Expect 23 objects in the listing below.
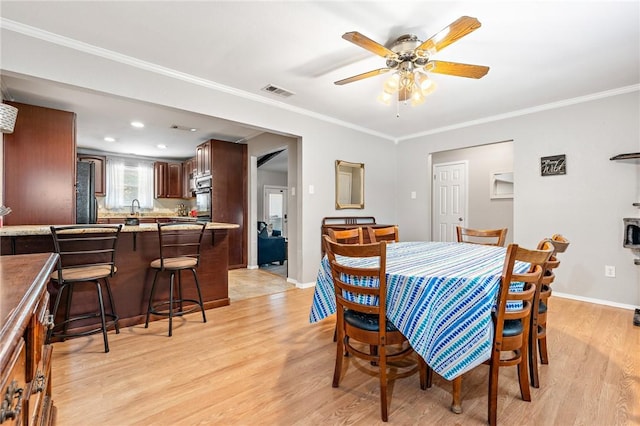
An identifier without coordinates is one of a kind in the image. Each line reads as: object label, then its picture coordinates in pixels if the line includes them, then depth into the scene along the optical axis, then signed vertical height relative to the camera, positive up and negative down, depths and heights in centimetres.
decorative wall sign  361 +54
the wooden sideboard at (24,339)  58 -32
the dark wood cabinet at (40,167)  322 +47
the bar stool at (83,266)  219 -44
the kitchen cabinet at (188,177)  632 +73
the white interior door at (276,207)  815 +8
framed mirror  452 +38
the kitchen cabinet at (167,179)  690 +70
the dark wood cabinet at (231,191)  518 +33
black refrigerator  379 +20
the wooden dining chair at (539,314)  169 -62
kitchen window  659 +61
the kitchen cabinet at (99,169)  608 +83
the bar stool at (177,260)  268 -46
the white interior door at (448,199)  548 +20
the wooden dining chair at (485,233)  282 -22
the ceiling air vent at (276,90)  323 +131
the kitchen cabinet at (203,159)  524 +92
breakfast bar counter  230 -51
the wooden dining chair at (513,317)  142 -52
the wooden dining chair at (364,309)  151 -52
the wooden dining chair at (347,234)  239 -20
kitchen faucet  686 +14
